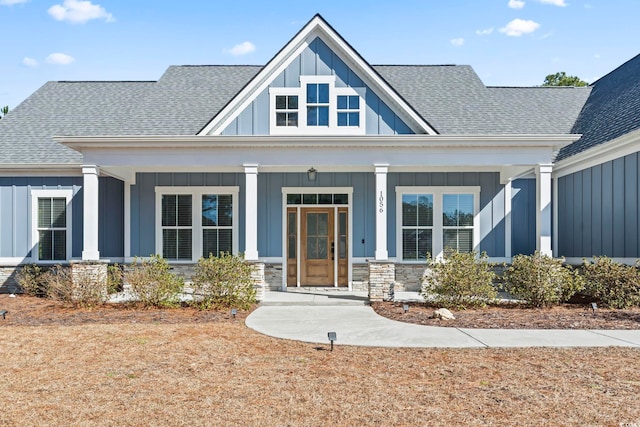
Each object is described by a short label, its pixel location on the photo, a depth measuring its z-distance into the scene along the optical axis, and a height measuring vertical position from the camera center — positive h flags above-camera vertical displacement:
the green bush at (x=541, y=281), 9.83 -1.44
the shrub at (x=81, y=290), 10.07 -1.66
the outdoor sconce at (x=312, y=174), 11.77 +0.96
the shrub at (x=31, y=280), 12.25 -1.75
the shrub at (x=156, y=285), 9.93 -1.52
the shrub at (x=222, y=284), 9.89 -1.50
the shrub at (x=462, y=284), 9.71 -1.47
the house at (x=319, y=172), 10.82 +1.06
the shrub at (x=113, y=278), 10.86 -1.57
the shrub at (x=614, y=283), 9.56 -1.47
